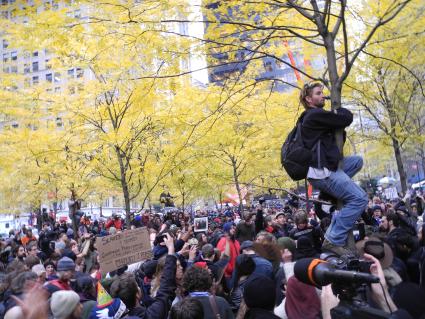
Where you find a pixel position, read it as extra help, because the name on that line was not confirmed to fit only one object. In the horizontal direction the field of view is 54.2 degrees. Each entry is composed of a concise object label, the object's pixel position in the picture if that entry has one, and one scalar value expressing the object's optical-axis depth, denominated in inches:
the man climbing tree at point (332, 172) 135.7
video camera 75.5
